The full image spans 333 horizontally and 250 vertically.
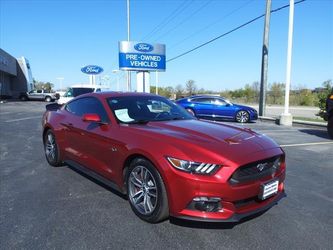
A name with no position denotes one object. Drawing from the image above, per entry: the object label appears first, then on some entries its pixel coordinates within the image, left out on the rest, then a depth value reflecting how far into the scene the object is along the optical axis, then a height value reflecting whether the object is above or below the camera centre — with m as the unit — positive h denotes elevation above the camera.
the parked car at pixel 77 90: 21.25 -0.33
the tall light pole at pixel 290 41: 17.31 +2.15
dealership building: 55.19 +1.32
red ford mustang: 3.53 -0.83
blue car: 18.33 -1.25
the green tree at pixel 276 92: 54.56 -1.03
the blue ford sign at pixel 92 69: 37.38 +1.61
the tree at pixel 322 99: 17.24 -0.66
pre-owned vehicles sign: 26.17 +2.10
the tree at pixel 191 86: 69.31 -0.21
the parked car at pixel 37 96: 51.78 -1.70
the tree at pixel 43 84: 123.00 +0.09
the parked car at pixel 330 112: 10.83 -0.82
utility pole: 20.78 +1.25
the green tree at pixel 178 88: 74.07 -0.65
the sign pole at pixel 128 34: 34.91 +4.94
